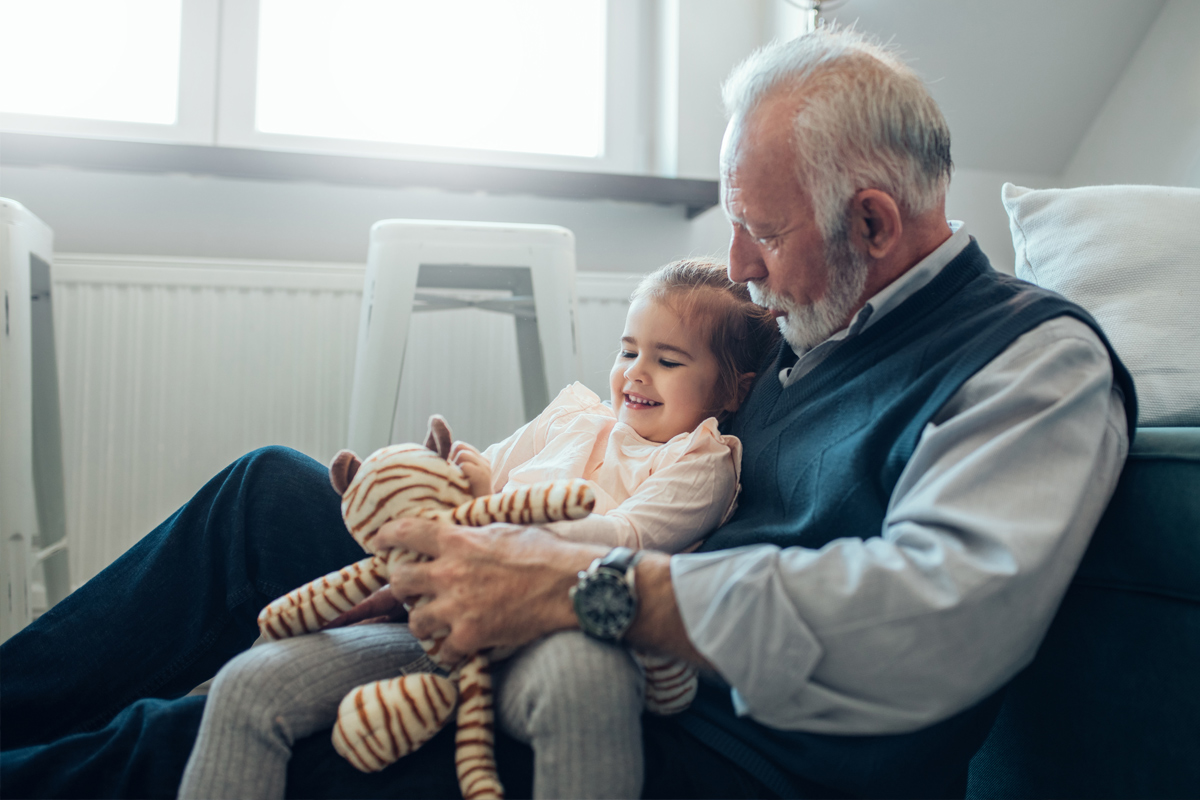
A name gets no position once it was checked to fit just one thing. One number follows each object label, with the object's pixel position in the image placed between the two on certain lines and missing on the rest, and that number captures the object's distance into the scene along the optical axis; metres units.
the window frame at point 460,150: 1.94
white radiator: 1.73
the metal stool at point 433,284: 1.48
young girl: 0.58
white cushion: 0.86
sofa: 0.59
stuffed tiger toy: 0.62
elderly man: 0.58
